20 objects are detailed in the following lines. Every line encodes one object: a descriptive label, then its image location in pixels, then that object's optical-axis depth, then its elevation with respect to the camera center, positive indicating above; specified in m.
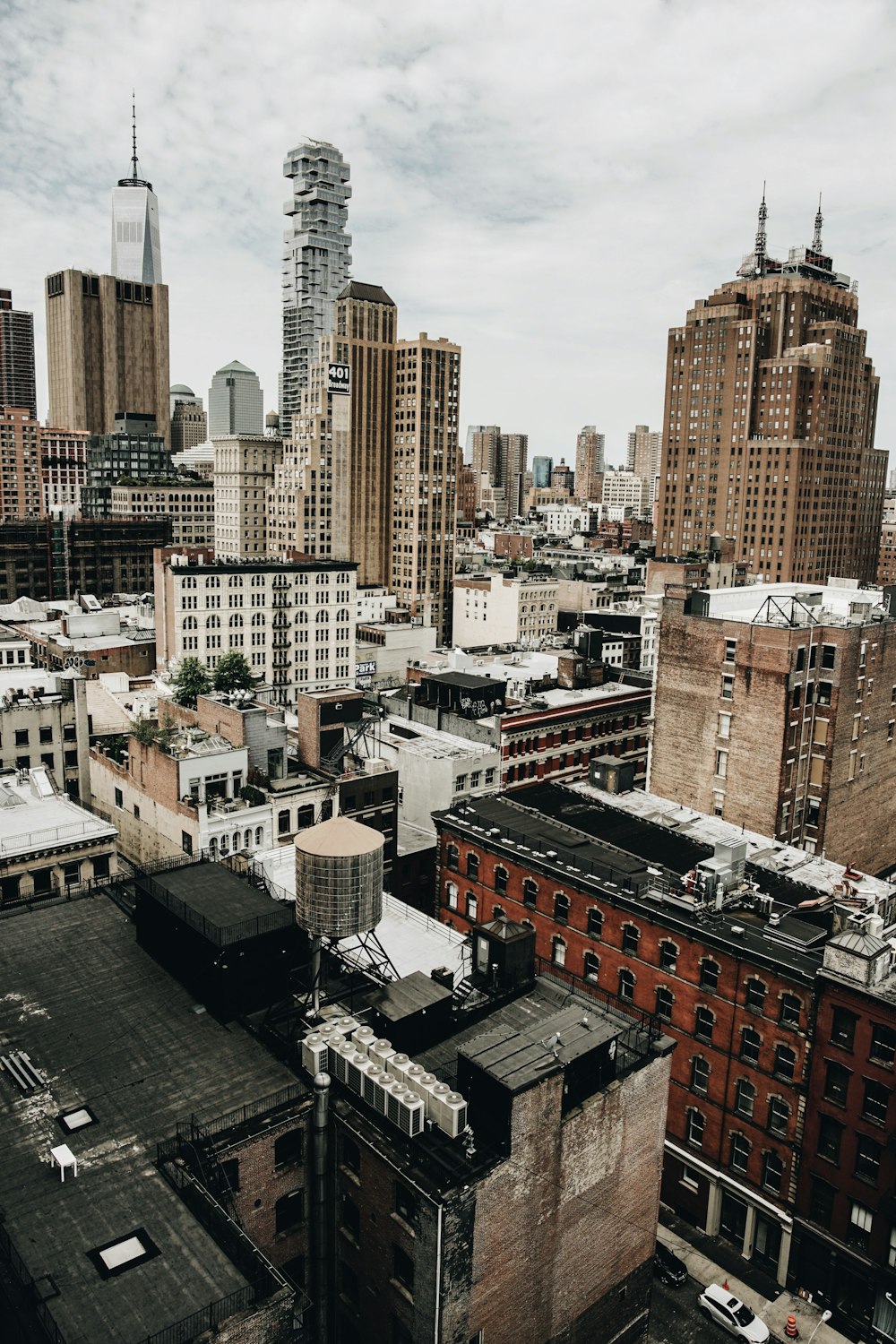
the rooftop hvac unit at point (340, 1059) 33.75 -18.36
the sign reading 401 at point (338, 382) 197.12 +29.37
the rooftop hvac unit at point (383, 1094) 32.28 -18.54
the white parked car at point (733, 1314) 46.19 -37.09
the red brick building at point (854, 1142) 44.66 -28.44
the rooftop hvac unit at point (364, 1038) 34.31 -17.84
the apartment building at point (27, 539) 198.25 -3.44
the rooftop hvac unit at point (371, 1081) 32.56 -18.32
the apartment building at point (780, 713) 73.44 -13.77
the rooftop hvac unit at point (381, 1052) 33.69 -17.95
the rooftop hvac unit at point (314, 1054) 34.03 -18.26
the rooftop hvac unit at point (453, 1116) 31.73 -18.93
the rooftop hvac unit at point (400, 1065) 33.16 -18.14
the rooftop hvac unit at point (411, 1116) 31.47 -18.81
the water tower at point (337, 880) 36.28 -13.03
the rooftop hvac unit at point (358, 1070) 33.03 -18.25
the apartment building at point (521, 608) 190.12 -15.04
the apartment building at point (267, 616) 127.81 -12.19
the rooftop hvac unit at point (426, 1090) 32.38 -18.44
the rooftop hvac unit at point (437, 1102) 32.12 -18.69
